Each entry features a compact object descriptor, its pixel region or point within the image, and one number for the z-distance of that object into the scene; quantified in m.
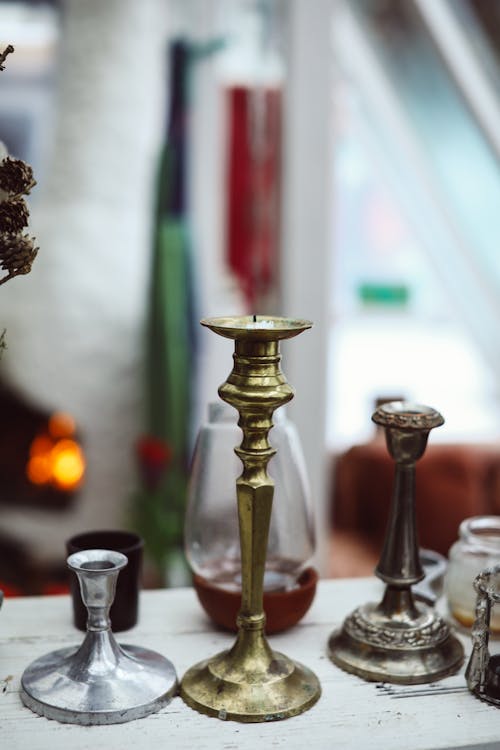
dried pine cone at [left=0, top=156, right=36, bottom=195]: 0.72
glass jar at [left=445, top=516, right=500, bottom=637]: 0.94
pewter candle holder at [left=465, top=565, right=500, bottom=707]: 0.81
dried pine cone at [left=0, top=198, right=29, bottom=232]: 0.73
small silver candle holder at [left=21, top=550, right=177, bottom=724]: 0.76
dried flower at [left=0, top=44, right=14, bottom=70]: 0.72
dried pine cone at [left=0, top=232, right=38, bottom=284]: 0.73
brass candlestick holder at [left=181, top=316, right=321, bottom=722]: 0.76
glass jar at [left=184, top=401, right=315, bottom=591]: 0.93
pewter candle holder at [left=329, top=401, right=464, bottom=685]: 0.85
